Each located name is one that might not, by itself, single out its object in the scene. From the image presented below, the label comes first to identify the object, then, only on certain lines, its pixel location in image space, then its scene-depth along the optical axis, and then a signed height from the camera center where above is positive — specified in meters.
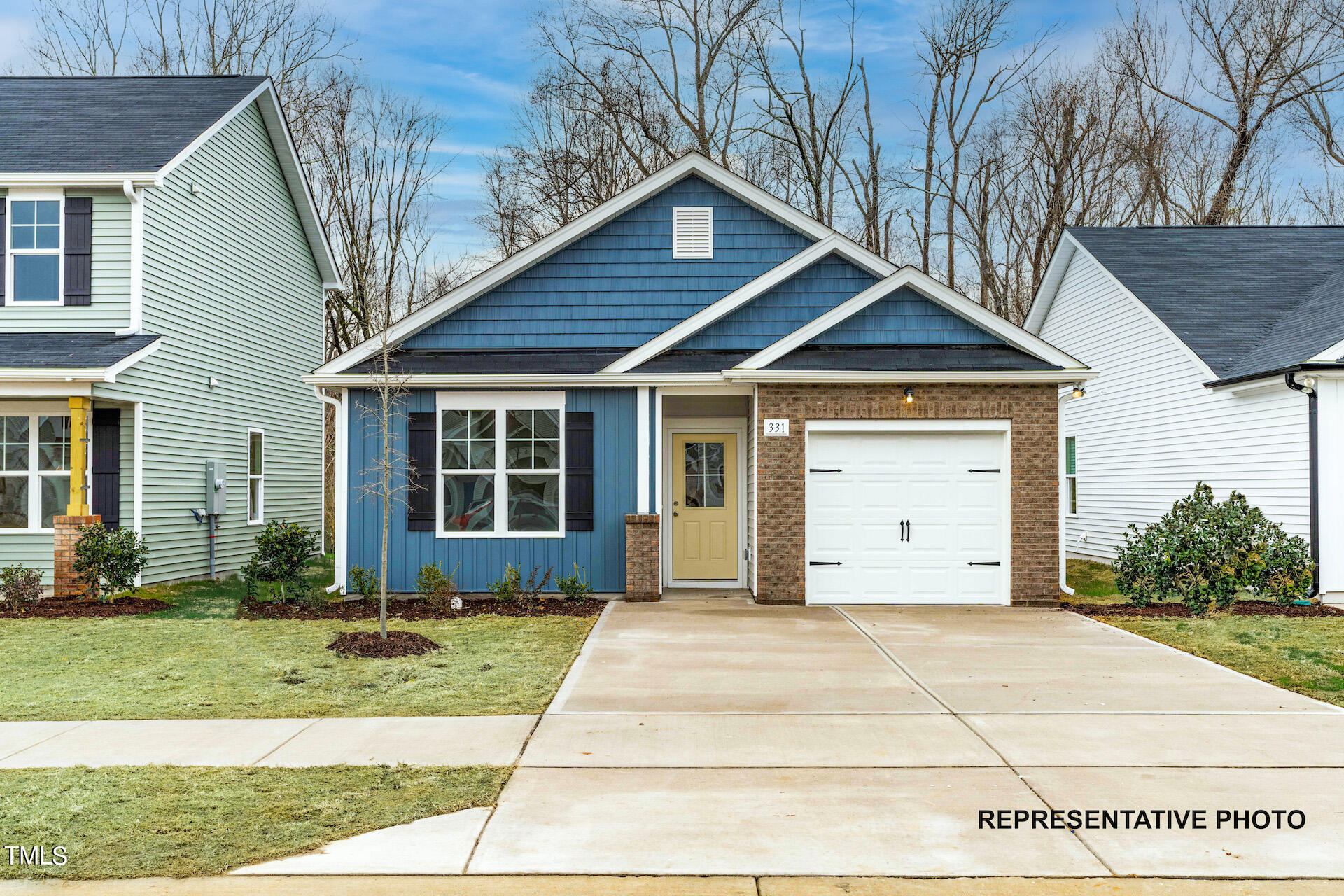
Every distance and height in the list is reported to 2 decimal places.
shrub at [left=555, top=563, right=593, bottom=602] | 12.44 -1.32
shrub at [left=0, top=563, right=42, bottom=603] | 12.09 -1.25
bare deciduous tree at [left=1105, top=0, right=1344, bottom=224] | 26.00 +10.85
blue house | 12.40 +0.55
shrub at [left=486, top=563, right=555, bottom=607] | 12.30 -1.32
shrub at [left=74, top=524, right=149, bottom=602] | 12.23 -0.96
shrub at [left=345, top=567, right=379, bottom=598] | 12.35 -1.23
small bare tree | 12.72 +0.36
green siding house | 13.83 +2.47
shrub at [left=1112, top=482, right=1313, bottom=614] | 12.12 -0.99
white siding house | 13.66 +0.95
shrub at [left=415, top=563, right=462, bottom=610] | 11.98 -1.30
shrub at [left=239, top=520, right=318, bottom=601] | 12.62 -1.01
